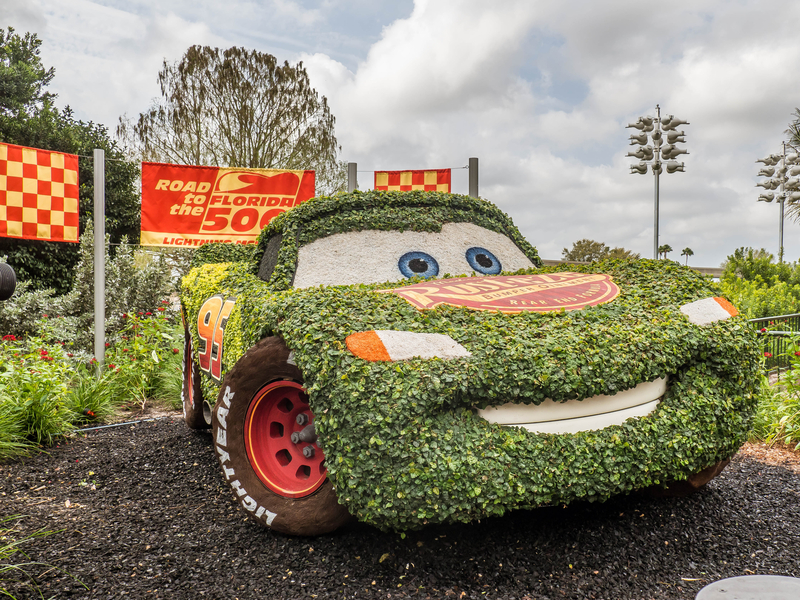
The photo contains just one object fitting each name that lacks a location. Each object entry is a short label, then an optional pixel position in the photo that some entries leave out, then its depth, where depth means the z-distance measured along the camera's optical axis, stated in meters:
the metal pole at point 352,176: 9.95
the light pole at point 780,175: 24.45
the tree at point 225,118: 16.44
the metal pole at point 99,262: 6.91
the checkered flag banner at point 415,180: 10.27
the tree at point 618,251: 44.63
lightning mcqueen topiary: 2.14
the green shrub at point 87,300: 7.98
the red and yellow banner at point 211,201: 8.54
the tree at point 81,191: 11.51
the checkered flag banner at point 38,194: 6.52
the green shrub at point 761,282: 10.98
